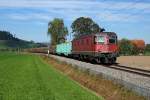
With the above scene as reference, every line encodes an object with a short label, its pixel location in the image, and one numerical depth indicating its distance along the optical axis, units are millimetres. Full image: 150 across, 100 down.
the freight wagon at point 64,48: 31436
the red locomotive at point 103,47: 18718
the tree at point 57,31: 64807
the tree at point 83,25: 63614
